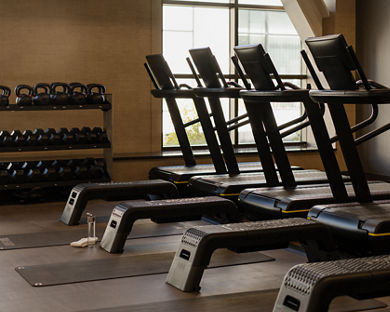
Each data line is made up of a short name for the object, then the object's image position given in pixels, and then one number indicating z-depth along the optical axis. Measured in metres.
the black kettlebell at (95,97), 8.12
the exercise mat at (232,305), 4.09
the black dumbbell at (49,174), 7.79
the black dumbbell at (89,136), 8.09
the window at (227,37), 10.05
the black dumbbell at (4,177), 7.61
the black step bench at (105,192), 6.67
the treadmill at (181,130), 7.69
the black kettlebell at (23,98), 7.75
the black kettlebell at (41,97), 7.83
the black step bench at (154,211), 5.55
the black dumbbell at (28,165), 7.90
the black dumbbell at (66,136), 7.99
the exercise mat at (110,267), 4.74
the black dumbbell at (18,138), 7.74
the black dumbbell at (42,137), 7.88
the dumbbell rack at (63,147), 7.70
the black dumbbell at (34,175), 7.73
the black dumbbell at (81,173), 7.95
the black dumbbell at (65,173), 7.86
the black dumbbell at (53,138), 7.93
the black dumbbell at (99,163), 8.20
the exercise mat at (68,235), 5.83
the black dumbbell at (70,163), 8.04
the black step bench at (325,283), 3.33
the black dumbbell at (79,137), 8.04
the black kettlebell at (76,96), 8.01
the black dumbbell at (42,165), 7.91
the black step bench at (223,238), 4.45
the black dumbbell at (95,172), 8.02
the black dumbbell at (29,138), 7.82
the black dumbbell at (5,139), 7.69
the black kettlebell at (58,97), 7.91
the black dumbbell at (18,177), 7.66
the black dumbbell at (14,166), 7.79
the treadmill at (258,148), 6.38
